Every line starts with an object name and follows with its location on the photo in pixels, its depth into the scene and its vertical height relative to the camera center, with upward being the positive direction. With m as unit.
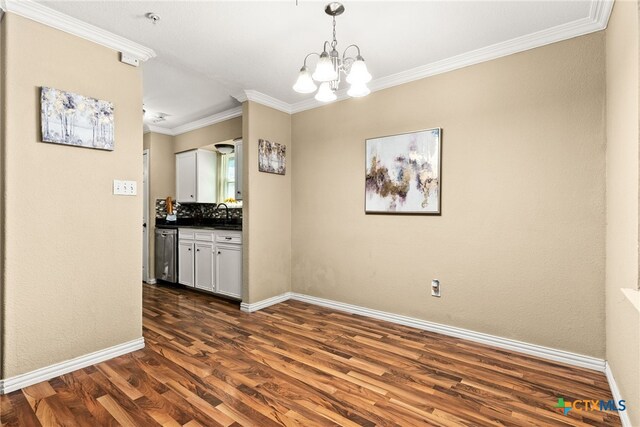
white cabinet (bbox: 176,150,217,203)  4.87 +0.52
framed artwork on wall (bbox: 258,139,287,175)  3.64 +0.63
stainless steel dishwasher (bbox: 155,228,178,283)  4.59 -0.66
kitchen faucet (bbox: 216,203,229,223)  5.02 +0.03
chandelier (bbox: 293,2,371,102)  1.78 +0.79
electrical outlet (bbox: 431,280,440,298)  2.89 -0.70
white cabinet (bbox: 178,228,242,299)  3.79 -0.65
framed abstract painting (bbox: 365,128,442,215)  2.89 +0.36
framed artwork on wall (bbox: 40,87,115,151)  2.10 +0.62
